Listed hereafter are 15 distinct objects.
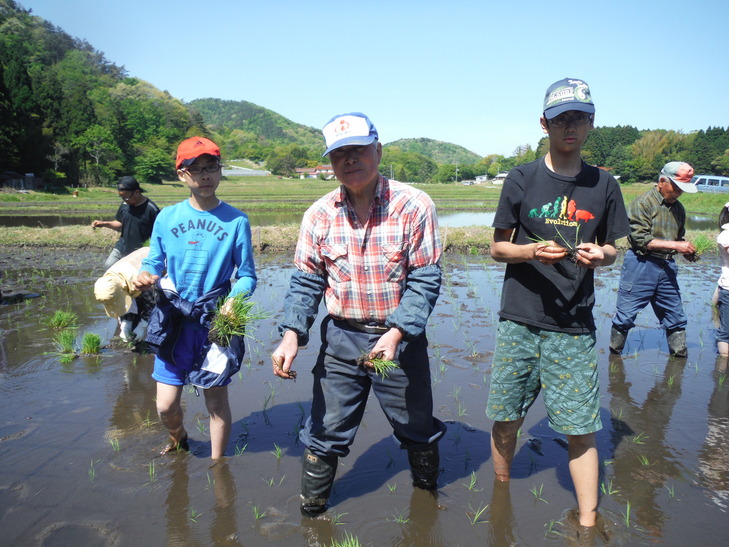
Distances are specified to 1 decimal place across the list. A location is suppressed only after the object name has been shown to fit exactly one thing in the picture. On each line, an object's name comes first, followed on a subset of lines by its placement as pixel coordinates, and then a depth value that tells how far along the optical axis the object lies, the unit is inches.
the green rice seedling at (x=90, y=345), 207.8
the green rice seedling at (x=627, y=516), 102.5
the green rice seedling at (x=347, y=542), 93.3
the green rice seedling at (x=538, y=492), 112.8
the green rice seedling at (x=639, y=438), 139.2
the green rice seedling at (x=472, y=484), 116.4
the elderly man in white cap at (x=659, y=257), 187.2
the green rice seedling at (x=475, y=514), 104.9
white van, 1336.9
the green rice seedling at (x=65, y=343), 205.6
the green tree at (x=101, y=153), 2071.9
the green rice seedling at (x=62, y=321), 243.3
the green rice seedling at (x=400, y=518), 105.3
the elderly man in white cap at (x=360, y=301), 93.7
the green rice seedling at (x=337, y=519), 104.9
